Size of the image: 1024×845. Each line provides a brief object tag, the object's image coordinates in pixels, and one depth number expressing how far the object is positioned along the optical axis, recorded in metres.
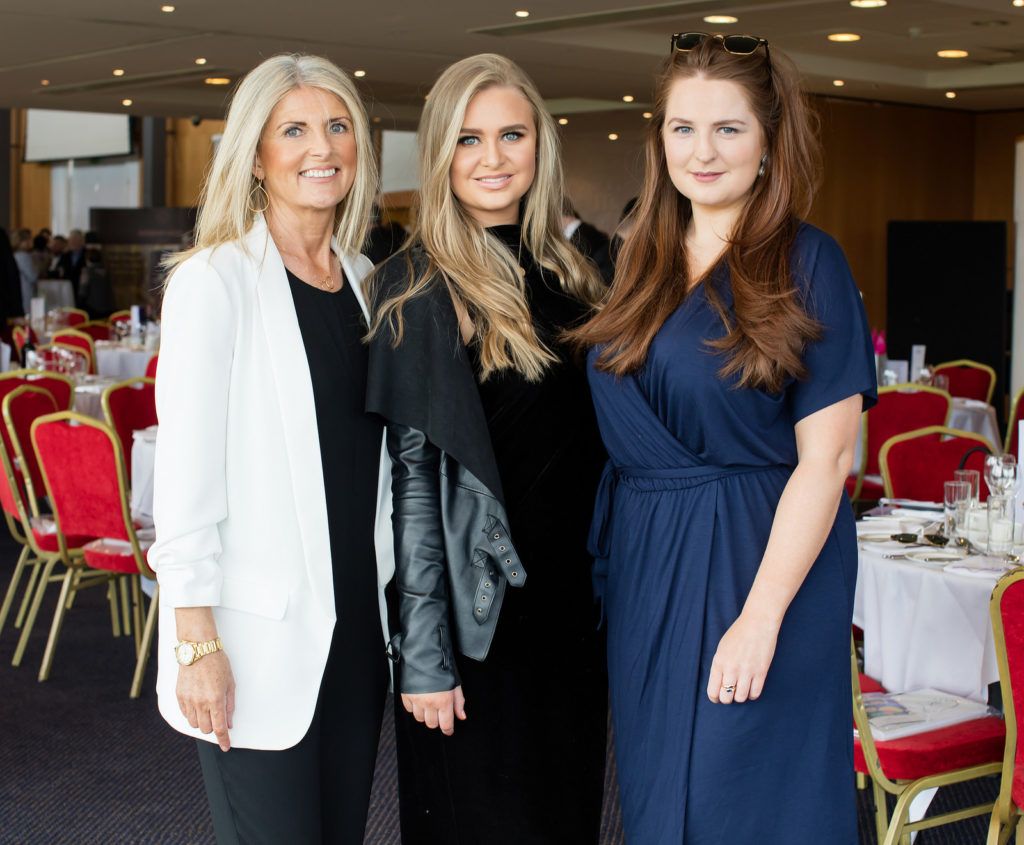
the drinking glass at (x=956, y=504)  3.87
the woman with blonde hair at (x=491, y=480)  2.12
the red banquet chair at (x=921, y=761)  3.07
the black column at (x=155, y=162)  23.67
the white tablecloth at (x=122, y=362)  9.88
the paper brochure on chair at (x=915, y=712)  3.20
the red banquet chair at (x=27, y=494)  5.28
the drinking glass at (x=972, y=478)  3.89
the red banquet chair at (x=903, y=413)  6.81
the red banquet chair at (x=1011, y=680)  2.72
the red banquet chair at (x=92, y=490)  4.81
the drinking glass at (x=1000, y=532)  3.70
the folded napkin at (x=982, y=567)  3.48
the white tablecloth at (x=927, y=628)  3.44
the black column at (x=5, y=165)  25.08
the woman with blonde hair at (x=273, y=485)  1.98
